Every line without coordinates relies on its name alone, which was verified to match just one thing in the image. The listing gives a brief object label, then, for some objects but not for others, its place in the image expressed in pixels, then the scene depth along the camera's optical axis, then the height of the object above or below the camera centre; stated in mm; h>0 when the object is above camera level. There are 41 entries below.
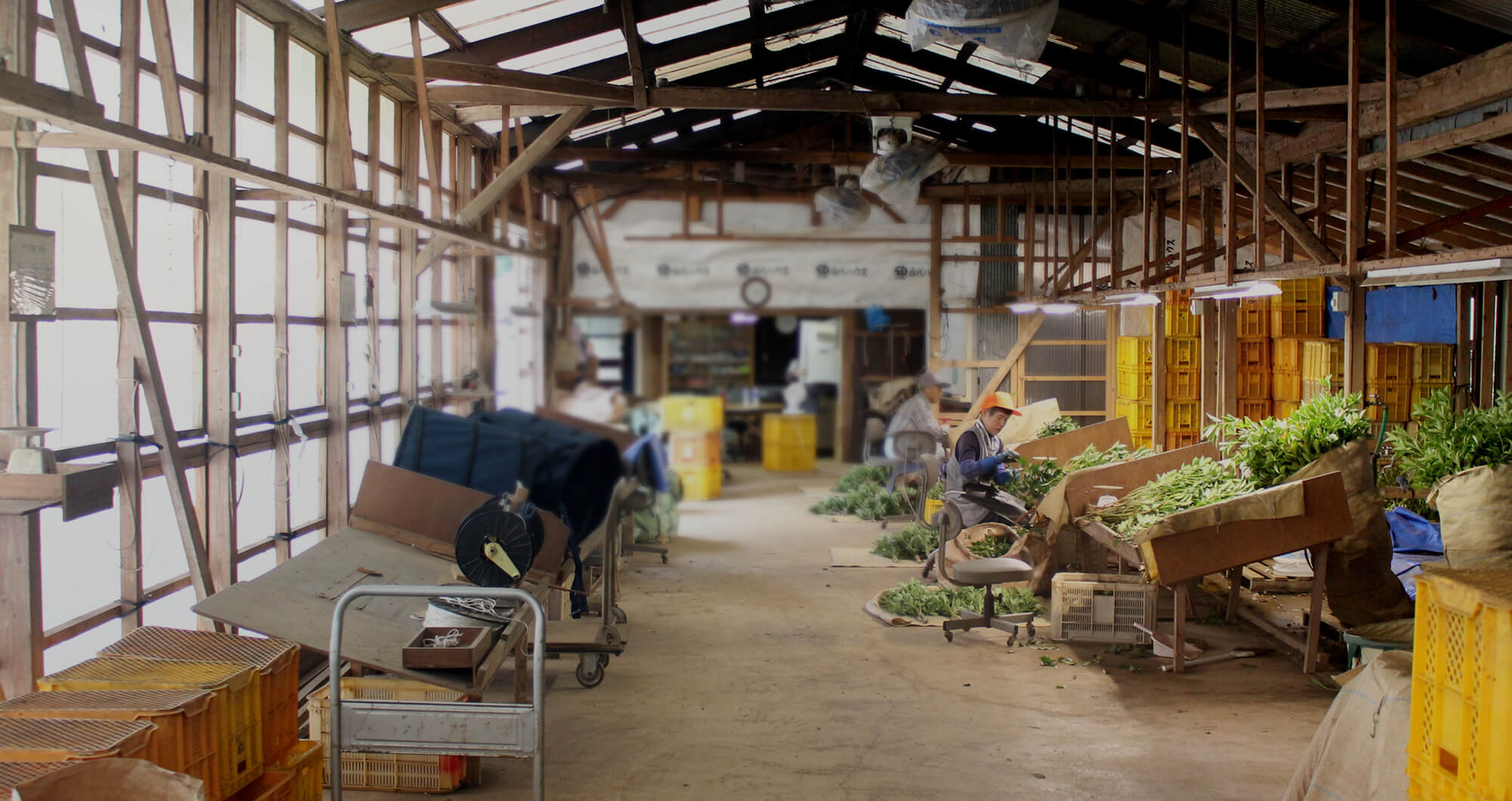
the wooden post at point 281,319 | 6430 +335
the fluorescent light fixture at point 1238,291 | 6808 +572
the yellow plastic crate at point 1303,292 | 11656 +904
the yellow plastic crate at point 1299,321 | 11688 +595
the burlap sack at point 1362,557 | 6473 -1070
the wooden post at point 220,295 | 5672 +417
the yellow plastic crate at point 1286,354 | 11492 +245
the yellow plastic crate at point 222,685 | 3686 -1045
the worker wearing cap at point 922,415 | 11648 -418
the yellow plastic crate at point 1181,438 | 11648 -658
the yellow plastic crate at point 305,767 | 4113 -1485
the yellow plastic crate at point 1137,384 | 12344 -81
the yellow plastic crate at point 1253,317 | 11805 +641
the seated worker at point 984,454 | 8680 -626
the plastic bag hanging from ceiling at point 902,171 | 9812 +1841
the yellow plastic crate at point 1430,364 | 10984 +131
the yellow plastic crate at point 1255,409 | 12031 -349
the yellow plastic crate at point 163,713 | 3395 -1054
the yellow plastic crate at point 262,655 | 4031 -1051
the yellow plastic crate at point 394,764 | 4914 -1749
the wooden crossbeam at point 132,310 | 3885 +267
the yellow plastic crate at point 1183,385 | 11766 -92
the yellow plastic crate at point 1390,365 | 10867 +123
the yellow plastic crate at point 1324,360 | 10883 +165
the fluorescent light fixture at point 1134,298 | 8771 +641
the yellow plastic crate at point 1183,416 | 11633 -411
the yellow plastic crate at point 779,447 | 9849 -871
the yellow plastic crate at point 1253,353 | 11930 +261
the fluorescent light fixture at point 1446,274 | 4922 +508
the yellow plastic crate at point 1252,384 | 11984 -75
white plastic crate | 7266 -1527
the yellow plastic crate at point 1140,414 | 12422 -430
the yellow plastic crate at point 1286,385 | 11500 -89
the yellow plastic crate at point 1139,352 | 12297 +276
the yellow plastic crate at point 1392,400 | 10898 -230
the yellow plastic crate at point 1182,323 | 11969 +590
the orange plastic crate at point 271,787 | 3908 -1480
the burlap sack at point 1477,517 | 5324 -688
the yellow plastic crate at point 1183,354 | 11867 +250
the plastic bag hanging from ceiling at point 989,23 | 4875 +1592
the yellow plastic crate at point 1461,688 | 3045 -909
